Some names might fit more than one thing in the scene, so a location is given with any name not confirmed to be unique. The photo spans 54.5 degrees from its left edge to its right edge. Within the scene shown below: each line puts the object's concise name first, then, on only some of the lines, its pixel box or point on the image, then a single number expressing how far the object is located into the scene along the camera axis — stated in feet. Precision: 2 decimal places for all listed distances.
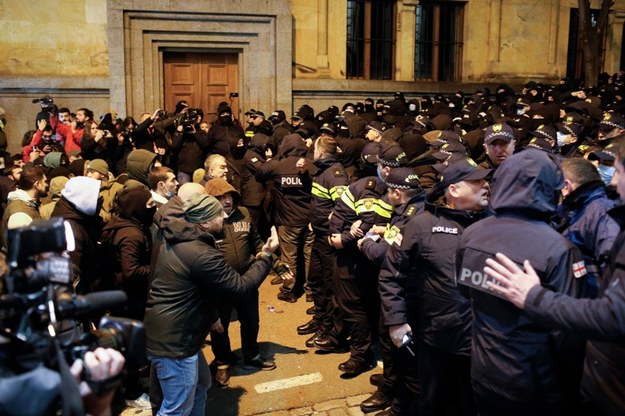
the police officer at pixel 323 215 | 22.68
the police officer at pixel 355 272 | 19.26
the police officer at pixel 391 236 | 16.30
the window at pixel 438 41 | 56.08
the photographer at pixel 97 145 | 33.35
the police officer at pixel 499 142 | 21.39
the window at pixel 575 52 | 60.54
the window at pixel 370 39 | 53.57
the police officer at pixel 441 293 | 13.38
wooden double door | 49.11
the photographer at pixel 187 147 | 36.27
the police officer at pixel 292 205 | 26.61
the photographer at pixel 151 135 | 34.96
